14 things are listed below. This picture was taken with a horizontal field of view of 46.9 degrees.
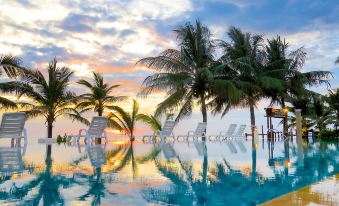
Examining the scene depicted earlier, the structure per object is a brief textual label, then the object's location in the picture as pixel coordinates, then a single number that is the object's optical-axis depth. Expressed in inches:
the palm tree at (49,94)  792.9
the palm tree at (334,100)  1148.5
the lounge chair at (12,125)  476.5
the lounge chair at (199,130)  824.9
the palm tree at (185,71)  872.9
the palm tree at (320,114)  1163.0
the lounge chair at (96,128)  574.0
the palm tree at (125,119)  908.6
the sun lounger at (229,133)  908.5
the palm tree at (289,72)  1072.8
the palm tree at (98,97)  868.6
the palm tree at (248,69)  966.3
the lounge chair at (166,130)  757.3
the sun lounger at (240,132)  939.3
